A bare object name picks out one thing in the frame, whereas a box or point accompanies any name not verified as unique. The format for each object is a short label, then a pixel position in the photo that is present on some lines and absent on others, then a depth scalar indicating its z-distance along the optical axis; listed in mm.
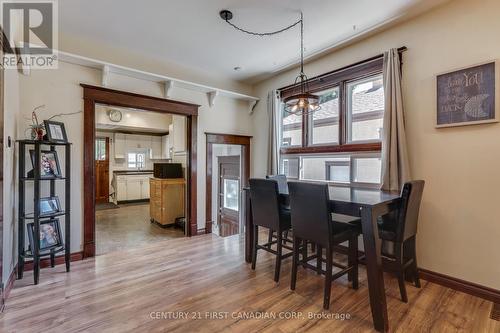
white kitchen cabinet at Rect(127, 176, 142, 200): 7398
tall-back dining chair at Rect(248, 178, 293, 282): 2486
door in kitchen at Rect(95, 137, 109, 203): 7449
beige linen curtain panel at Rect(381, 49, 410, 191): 2582
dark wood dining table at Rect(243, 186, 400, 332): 1756
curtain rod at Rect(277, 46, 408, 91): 2661
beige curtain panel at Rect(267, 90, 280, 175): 4055
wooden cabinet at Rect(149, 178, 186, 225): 4688
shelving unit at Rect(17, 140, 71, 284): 2387
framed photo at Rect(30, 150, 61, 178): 2541
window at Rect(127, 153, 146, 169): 7805
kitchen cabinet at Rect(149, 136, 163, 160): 8094
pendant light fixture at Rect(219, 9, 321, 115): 2371
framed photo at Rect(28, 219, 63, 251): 2487
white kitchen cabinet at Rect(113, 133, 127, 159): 7477
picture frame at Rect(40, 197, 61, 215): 2518
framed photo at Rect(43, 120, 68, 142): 2541
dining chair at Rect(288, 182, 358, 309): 2004
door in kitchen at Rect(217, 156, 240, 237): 4859
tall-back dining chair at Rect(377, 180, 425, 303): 2037
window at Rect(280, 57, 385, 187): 2979
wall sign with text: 2107
